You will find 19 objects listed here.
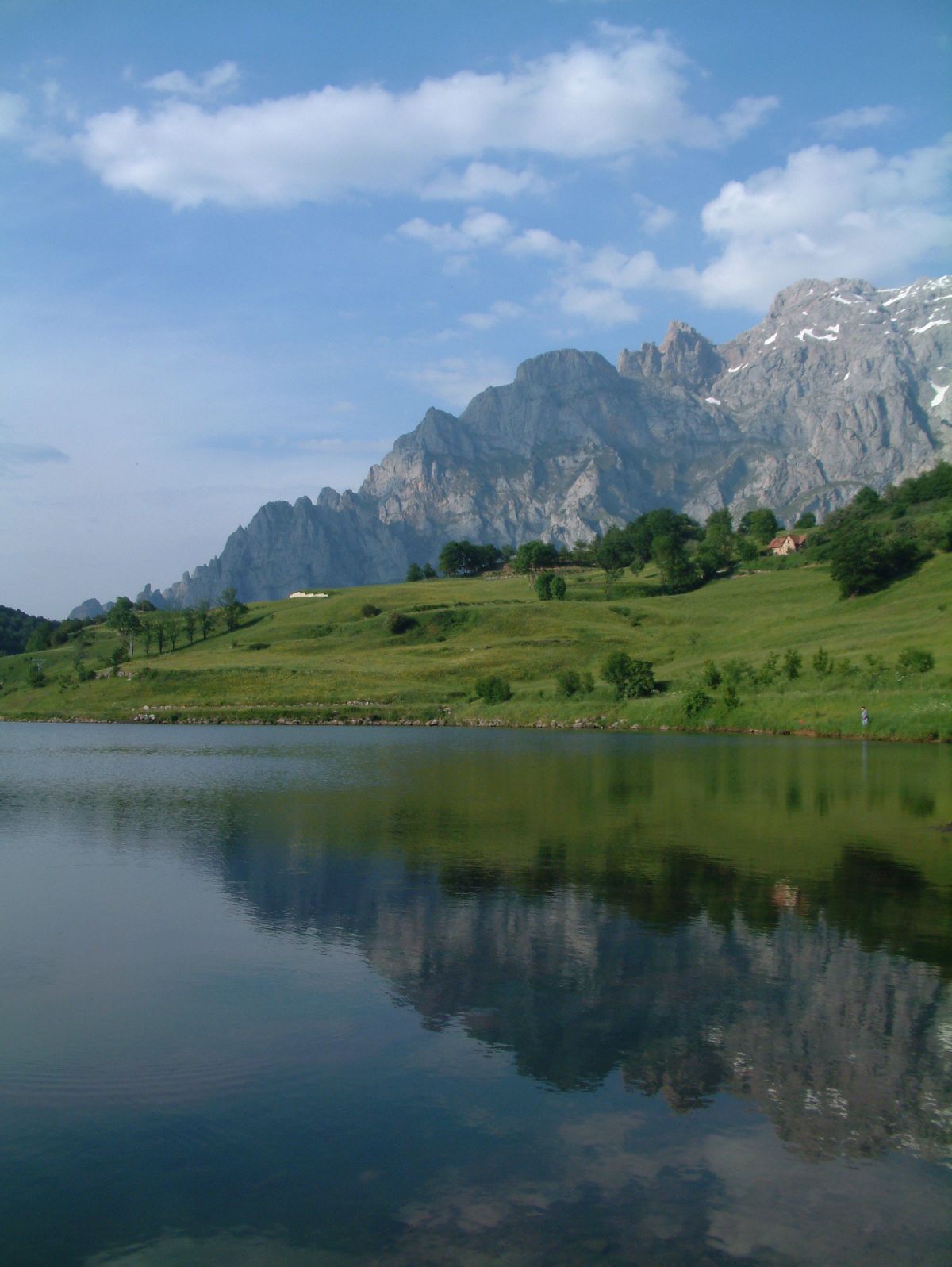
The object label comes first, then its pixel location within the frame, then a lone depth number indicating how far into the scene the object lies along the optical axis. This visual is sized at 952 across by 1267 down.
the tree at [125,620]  155.00
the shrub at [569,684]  92.06
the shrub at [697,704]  78.56
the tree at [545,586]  167.50
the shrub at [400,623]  146.62
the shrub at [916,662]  72.88
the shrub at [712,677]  83.00
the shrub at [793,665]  81.44
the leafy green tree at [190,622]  160.50
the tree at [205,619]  166.12
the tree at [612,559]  187.25
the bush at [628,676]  87.94
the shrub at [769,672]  80.88
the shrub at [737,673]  82.44
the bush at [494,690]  96.06
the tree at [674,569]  169.62
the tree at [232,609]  172.00
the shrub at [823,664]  79.50
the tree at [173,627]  155.50
